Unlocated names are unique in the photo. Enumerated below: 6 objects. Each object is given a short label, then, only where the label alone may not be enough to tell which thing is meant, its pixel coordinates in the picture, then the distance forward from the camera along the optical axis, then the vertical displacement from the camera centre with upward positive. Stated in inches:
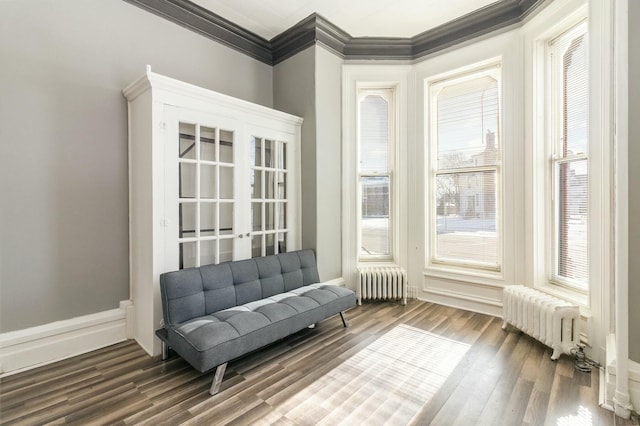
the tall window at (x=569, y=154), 104.7 +20.4
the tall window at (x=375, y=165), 156.9 +24.0
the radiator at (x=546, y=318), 95.0 -37.4
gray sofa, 79.5 -32.3
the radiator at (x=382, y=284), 145.1 -36.3
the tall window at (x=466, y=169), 135.6 +19.2
